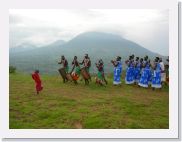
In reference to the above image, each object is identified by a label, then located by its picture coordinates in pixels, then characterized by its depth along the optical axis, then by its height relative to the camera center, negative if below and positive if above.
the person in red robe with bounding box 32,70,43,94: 5.78 -0.25
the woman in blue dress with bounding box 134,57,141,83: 6.93 +0.10
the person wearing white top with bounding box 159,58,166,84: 6.37 +0.03
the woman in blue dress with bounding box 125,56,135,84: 6.98 +0.02
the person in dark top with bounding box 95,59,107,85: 6.75 +0.02
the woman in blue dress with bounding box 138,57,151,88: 6.66 -0.10
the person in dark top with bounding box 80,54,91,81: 6.80 +0.39
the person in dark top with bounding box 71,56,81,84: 6.91 +0.15
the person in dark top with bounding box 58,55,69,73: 7.08 +0.36
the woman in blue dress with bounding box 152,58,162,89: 6.48 -0.14
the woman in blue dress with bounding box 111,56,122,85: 6.87 +0.10
